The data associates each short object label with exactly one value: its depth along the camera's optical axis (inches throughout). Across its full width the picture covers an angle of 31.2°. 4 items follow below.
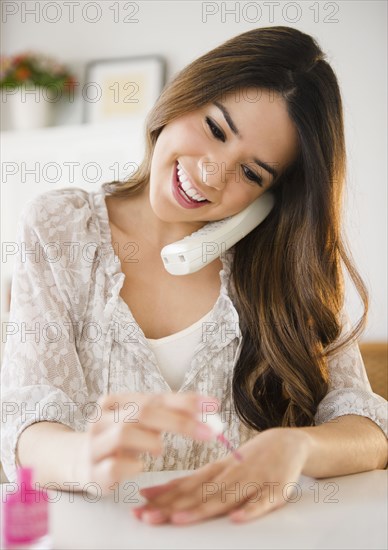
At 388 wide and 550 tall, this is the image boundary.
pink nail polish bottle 29.0
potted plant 117.7
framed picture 110.4
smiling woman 48.1
